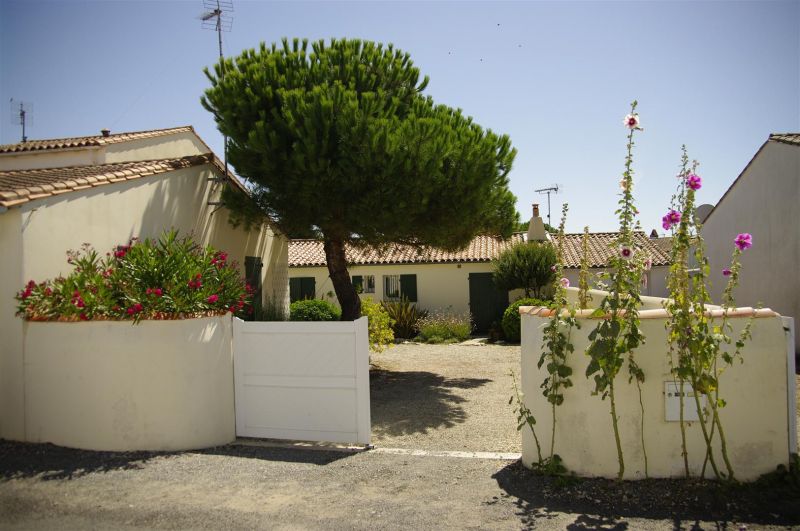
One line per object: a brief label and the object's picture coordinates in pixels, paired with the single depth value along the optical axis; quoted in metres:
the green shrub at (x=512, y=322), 17.45
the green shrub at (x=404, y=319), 19.35
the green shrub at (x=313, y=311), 13.44
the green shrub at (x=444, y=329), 18.36
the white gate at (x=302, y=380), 6.41
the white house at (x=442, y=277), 20.80
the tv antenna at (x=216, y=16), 12.72
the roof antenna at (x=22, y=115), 19.14
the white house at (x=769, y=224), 13.86
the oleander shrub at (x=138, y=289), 6.40
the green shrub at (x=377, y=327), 12.79
